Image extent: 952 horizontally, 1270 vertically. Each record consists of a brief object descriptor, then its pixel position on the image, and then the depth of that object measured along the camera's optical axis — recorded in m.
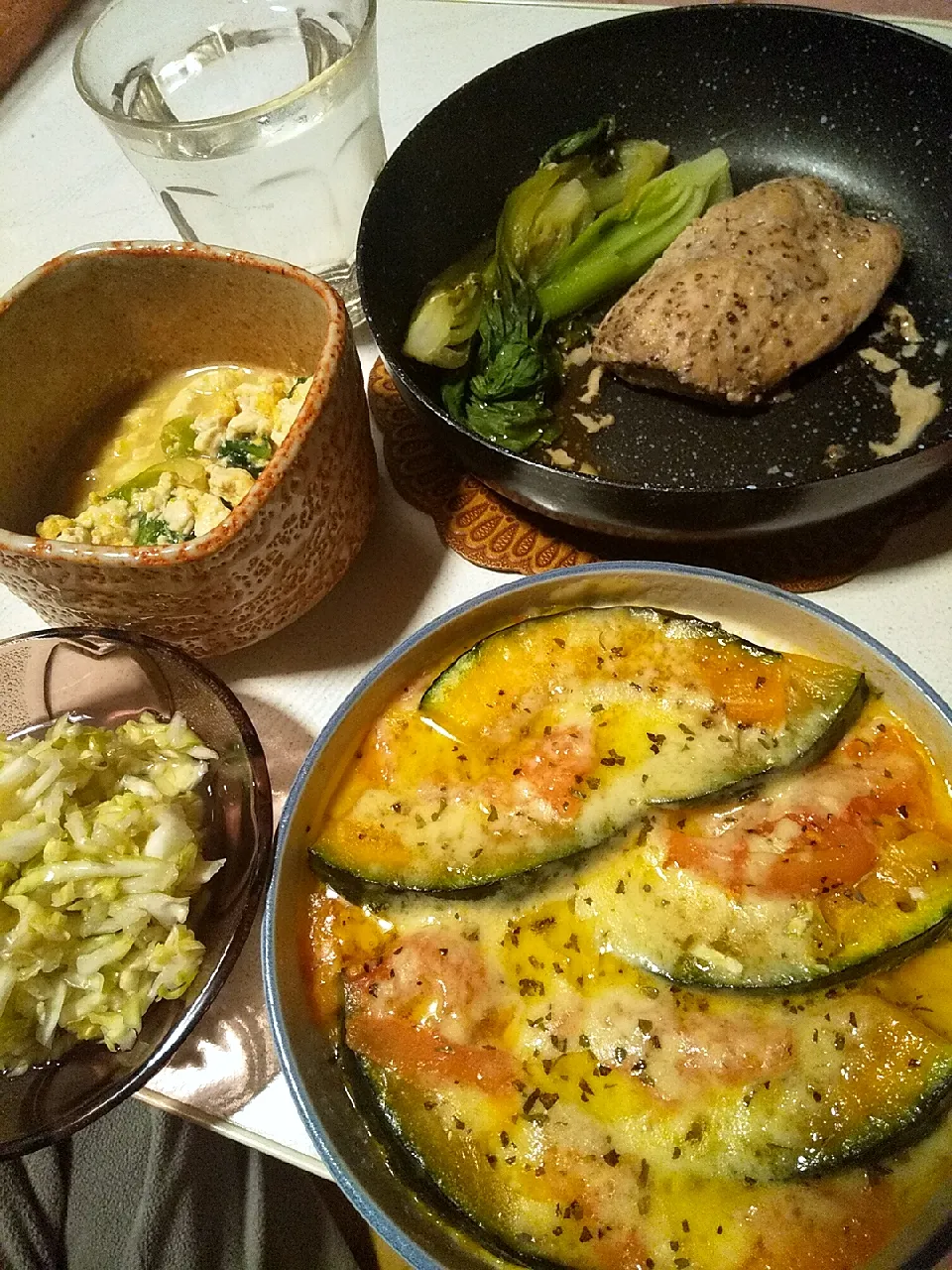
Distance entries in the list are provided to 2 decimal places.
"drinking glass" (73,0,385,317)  0.34
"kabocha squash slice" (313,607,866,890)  0.25
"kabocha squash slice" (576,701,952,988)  0.23
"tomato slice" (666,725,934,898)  0.24
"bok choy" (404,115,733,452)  0.34
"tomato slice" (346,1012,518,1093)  0.23
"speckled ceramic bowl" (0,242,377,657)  0.26
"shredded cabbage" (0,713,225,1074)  0.24
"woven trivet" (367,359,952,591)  0.31
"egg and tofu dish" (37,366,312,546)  0.29
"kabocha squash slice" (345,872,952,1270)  0.22
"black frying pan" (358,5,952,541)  0.33
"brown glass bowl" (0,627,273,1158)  0.23
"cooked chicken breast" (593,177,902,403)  0.33
